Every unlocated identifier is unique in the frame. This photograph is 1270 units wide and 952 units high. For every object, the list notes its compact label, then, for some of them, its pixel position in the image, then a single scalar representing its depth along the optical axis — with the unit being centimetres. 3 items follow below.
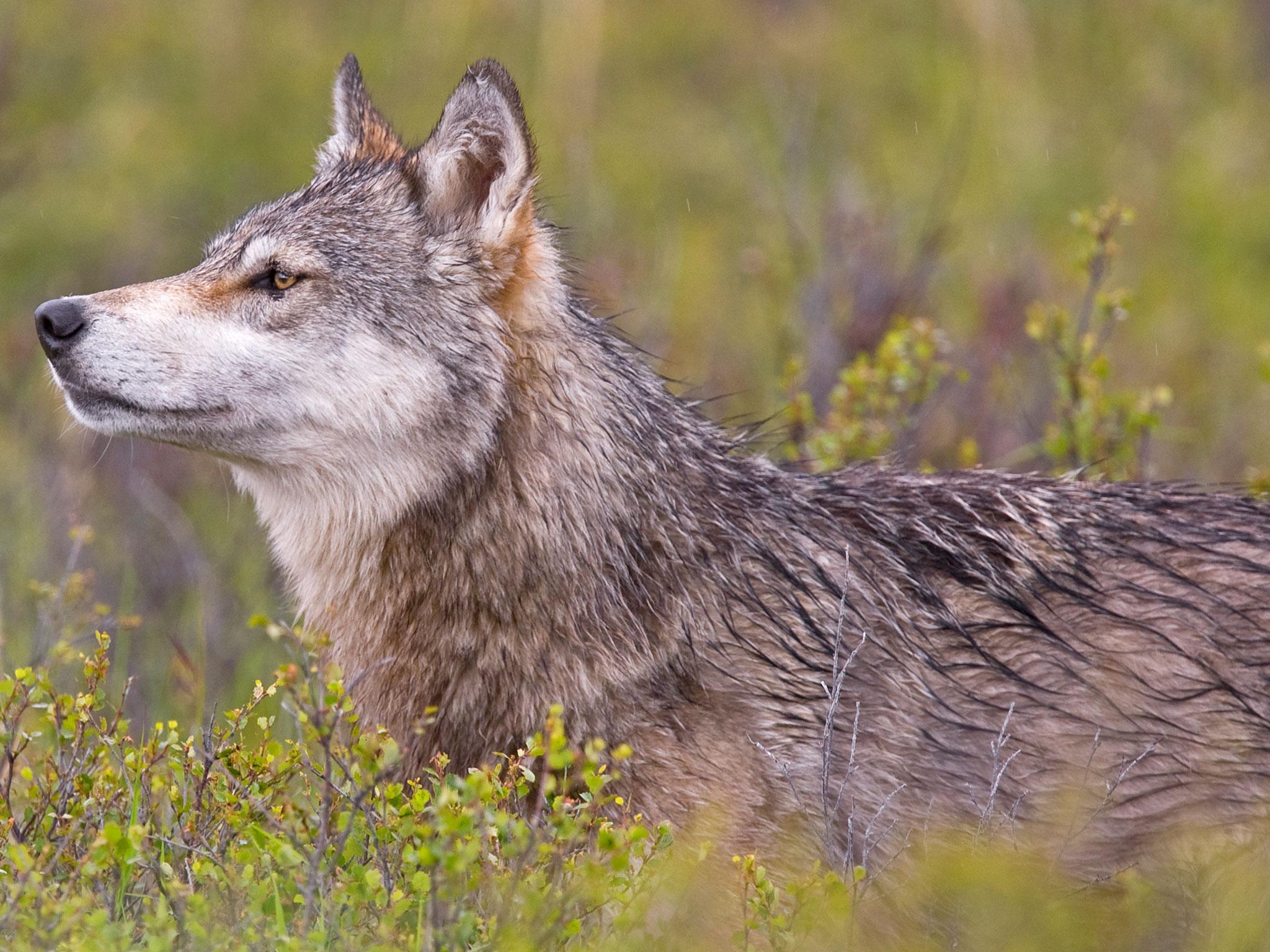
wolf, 823
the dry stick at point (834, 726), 758
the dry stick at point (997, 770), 762
